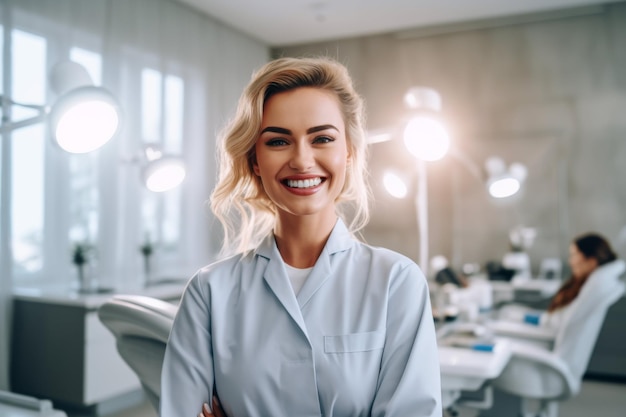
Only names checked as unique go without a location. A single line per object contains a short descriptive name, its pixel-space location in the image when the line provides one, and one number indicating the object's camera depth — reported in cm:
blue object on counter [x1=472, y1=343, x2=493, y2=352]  214
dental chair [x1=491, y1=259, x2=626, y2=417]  254
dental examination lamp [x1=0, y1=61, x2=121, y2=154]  152
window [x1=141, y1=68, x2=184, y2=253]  434
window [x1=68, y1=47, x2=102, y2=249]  372
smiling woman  108
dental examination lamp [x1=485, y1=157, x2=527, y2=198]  267
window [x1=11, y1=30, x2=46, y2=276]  336
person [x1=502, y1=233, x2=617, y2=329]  326
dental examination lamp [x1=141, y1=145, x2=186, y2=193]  217
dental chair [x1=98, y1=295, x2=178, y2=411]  140
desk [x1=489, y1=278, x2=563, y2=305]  421
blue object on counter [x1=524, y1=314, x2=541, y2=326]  328
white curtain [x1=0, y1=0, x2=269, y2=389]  356
